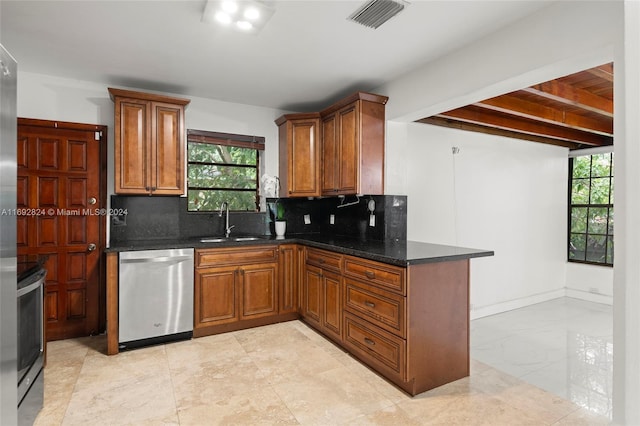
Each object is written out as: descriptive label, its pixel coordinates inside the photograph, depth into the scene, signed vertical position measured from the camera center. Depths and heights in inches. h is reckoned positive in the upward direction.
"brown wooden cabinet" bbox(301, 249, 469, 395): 93.2 -31.9
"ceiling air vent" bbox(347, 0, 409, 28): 84.4 +50.8
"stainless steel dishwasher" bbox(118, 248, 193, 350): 119.4 -30.9
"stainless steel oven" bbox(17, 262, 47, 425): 71.2 -30.1
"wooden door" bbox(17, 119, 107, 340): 127.0 -1.7
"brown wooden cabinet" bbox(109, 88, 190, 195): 129.3 +26.2
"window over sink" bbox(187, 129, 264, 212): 156.3 +19.1
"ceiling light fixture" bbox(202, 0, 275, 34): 84.2 +50.4
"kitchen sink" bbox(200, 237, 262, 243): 139.7 -12.5
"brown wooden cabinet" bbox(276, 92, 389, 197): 136.0 +26.7
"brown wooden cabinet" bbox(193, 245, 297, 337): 132.6 -32.0
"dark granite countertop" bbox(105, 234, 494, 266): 97.3 -12.7
